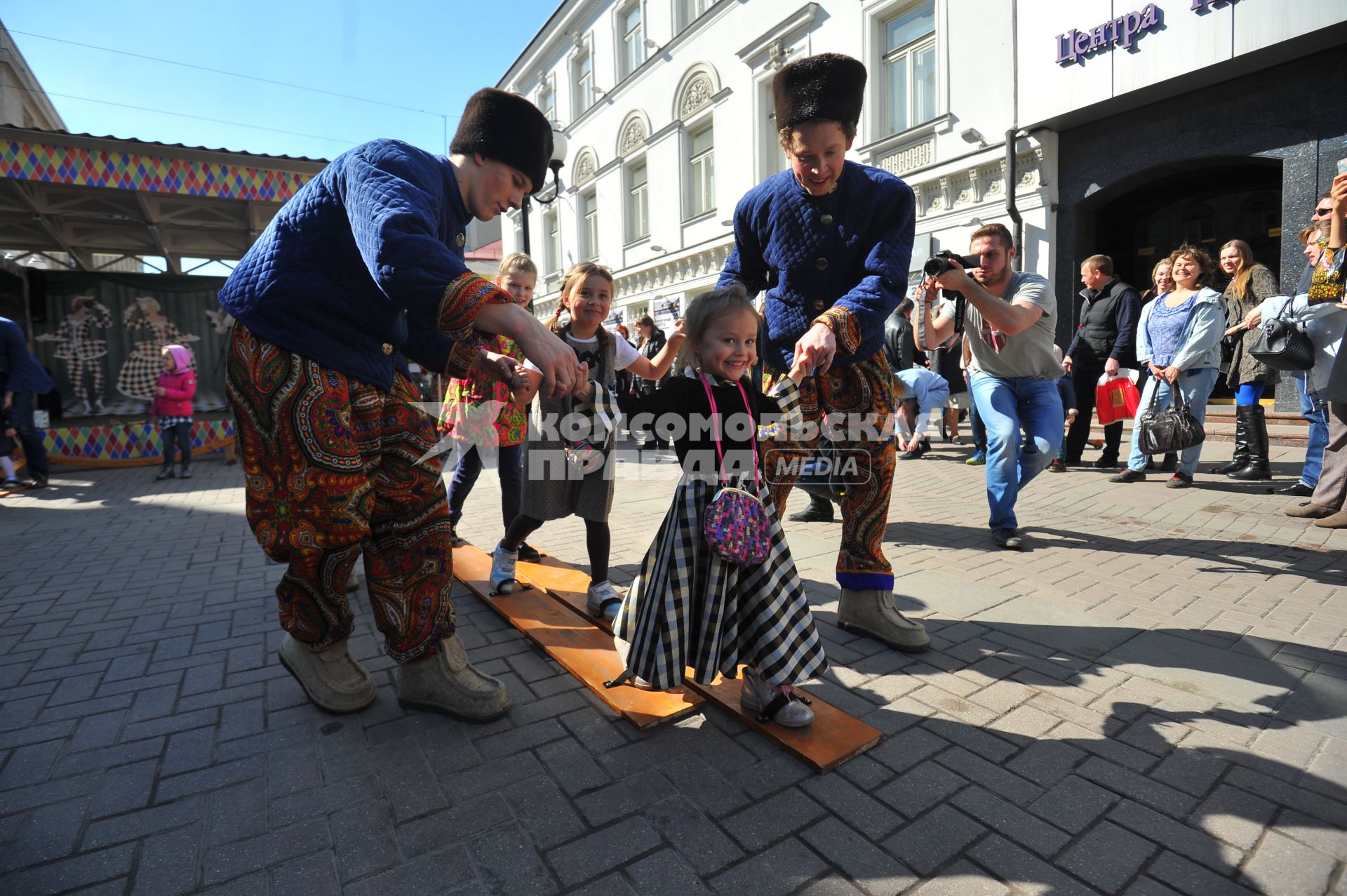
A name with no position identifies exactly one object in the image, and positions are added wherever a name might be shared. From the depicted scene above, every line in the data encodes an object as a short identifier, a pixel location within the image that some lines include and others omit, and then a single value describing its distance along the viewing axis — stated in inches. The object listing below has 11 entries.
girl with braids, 125.6
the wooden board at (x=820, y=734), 76.9
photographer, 168.7
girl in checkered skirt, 82.8
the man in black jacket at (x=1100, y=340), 266.7
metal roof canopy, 331.3
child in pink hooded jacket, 334.3
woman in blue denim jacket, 218.8
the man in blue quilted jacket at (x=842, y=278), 98.7
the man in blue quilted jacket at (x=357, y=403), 80.0
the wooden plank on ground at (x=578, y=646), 88.7
